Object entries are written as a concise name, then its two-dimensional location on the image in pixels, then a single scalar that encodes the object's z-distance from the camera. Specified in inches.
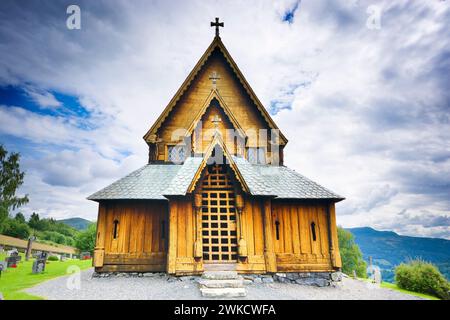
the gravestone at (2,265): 475.0
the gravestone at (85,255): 1127.3
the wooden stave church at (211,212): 397.7
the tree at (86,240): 1238.3
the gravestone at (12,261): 614.2
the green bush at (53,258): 937.7
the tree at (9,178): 838.5
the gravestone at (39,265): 529.7
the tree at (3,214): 880.7
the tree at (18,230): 1416.1
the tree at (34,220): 1902.8
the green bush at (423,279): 466.3
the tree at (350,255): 1524.4
